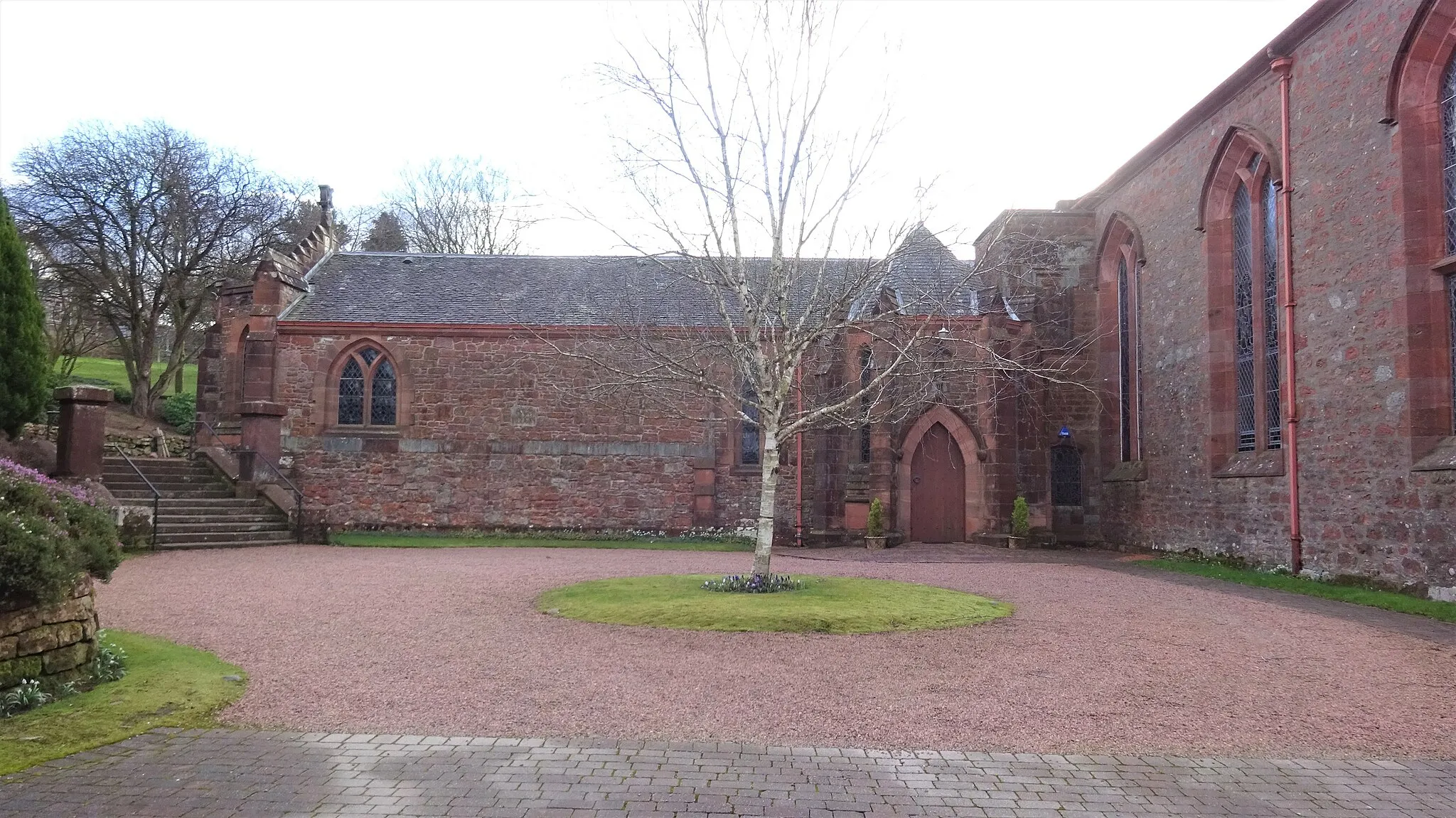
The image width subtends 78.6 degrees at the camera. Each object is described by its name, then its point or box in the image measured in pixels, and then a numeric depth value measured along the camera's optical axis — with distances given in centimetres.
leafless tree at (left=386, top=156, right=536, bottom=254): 3853
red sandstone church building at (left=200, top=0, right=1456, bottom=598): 1204
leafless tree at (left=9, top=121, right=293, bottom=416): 2852
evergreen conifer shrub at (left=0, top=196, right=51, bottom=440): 1797
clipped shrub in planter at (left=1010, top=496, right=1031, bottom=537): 1958
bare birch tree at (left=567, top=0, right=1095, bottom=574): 1138
